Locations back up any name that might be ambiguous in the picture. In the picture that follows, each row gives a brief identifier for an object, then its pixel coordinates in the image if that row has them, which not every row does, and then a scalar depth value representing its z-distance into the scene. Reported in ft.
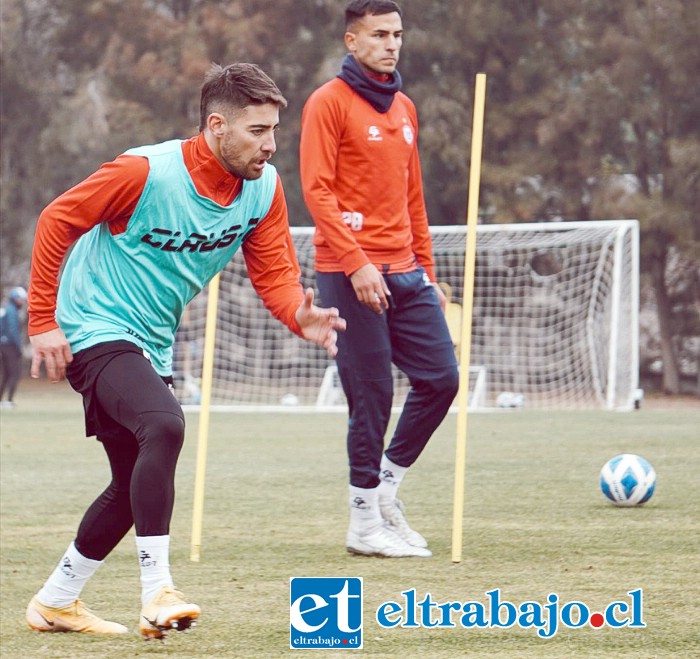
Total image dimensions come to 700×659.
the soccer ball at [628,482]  47.01
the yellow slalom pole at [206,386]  39.23
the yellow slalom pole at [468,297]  37.91
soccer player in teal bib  26.53
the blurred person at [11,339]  137.59
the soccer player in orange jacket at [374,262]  37.91
